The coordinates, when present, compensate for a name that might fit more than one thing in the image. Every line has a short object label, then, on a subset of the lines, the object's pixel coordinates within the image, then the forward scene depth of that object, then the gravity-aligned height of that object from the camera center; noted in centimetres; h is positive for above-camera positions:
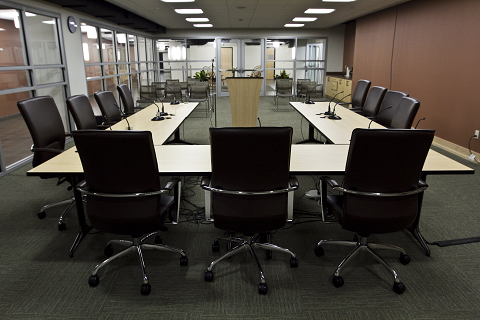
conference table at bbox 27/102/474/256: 235 -68
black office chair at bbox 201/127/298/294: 188 -64
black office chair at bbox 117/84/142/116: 518 -47
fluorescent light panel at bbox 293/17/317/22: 991 +137
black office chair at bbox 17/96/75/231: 297 -56
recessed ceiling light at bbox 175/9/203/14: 819 +132
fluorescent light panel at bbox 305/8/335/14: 839 +136
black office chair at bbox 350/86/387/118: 473 -48
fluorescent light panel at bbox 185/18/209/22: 994 +135
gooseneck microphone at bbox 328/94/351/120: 436 -61
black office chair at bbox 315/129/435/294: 189 -66
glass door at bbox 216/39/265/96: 1308 +42
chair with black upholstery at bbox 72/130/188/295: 190 -67
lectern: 407 -36
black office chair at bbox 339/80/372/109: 544 -41
